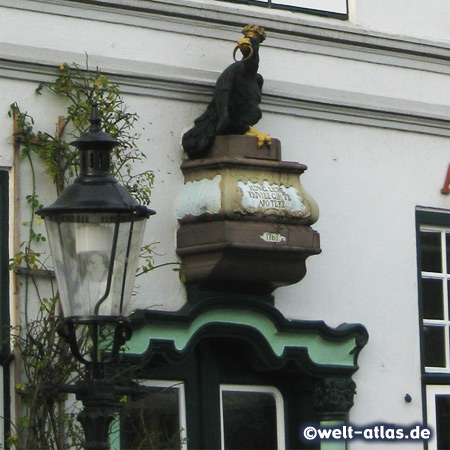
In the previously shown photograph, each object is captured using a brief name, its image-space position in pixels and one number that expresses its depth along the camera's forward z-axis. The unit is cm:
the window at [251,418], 1785
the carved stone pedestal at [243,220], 1718
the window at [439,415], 1917
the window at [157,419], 1679
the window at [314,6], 1906
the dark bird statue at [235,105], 1748
